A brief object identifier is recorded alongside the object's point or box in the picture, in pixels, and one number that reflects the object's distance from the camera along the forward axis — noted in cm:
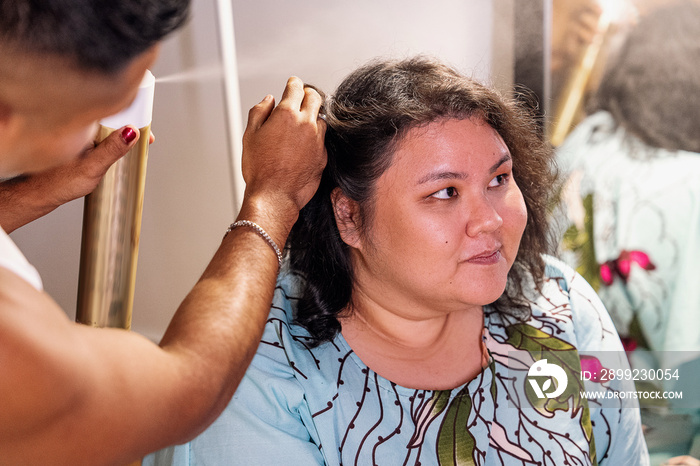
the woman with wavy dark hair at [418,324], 126
